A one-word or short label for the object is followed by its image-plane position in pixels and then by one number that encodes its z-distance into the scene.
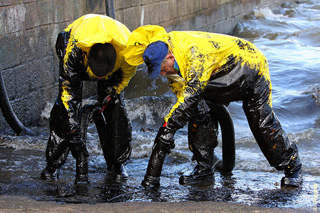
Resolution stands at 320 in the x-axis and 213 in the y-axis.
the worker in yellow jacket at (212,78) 7.37
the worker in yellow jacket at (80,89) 8.38
